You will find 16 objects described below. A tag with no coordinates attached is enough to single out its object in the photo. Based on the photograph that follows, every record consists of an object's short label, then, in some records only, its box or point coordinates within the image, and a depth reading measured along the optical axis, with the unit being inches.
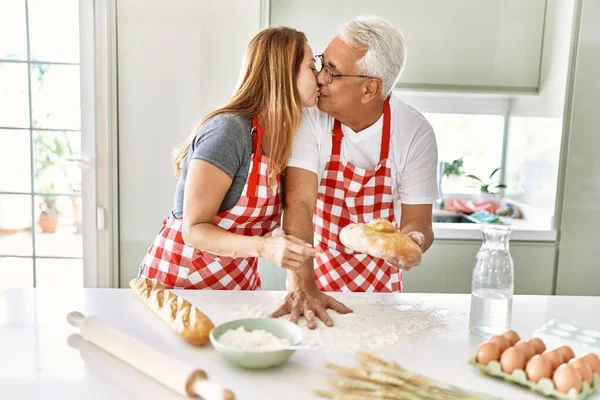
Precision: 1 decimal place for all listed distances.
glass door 97.3
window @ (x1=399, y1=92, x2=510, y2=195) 116.5
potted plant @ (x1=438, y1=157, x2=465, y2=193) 119.8
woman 55.2
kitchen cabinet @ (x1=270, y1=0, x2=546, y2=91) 97.8
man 63.4
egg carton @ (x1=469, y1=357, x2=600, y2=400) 36.4
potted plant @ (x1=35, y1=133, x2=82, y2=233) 99.6
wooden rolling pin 35.4
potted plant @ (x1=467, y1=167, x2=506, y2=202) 119.2
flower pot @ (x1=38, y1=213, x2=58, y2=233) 102.3
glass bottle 46.3
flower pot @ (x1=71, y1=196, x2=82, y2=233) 101.7
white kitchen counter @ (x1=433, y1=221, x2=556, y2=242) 99.0
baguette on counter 44.1
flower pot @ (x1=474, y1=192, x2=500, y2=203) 119.1
